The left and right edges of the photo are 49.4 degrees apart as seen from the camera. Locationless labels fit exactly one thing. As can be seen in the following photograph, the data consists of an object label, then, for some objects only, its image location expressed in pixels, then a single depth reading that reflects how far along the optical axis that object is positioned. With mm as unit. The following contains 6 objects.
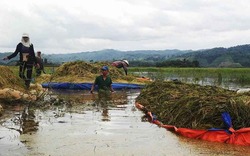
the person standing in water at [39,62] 12111
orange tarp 4025
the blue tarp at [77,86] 10190
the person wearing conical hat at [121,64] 12743
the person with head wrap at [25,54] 8331
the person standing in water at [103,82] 8644
